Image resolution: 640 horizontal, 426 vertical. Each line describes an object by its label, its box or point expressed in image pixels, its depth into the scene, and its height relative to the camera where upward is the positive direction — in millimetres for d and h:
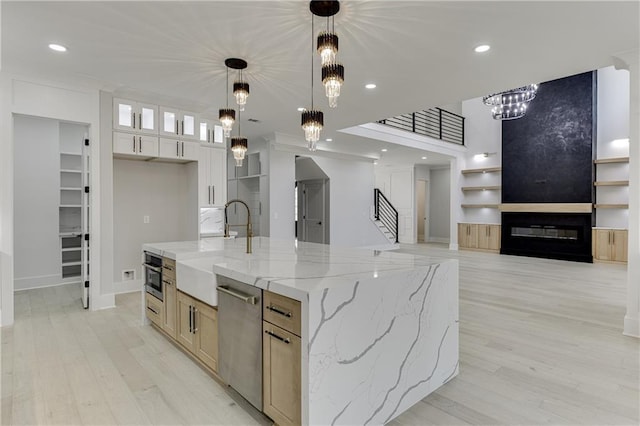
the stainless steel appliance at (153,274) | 3336 -645
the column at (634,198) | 3359 +136
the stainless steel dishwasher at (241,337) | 2006 -804
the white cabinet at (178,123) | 4896 +1312
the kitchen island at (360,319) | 1689 -637
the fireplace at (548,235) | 8180 -616
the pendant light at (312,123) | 3041 +798
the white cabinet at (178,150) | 4887 +915
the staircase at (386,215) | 11023 -128
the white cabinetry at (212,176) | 5355 +567
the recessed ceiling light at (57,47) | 3191 +1569
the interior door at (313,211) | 9172 +8
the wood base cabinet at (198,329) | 2496 -936
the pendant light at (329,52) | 2494 +1187
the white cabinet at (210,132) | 5461 +1292
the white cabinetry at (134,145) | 4473 +899
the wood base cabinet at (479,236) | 9781 -749
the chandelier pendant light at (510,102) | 7254 +2457
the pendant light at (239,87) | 3465 +1282
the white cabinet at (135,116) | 4484 +1300
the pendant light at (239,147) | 3959 +763
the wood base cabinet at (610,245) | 7652 -768
